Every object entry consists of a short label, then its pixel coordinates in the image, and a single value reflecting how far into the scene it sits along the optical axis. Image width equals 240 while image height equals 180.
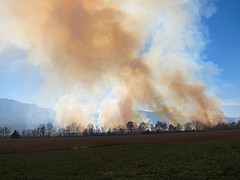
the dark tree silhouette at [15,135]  124.19
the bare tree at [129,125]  179.88
